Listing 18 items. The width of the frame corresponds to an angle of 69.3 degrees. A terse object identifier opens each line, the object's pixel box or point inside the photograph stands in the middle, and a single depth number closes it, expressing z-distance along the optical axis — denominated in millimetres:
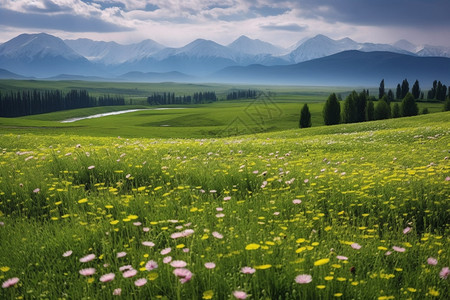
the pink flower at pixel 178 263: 3038
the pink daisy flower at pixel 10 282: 3154
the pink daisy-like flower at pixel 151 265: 3338
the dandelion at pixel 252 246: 3588
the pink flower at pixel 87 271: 3198
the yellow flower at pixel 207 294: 2995
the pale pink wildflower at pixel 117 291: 3049
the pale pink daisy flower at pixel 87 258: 3484
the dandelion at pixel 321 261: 3160
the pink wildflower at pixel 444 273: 3416
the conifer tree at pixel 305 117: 96625
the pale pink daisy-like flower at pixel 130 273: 3013
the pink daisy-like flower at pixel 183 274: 2923
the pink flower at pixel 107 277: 2924
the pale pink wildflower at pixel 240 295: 2579
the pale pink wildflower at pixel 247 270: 3001
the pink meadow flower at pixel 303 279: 2938
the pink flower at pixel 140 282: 2867
